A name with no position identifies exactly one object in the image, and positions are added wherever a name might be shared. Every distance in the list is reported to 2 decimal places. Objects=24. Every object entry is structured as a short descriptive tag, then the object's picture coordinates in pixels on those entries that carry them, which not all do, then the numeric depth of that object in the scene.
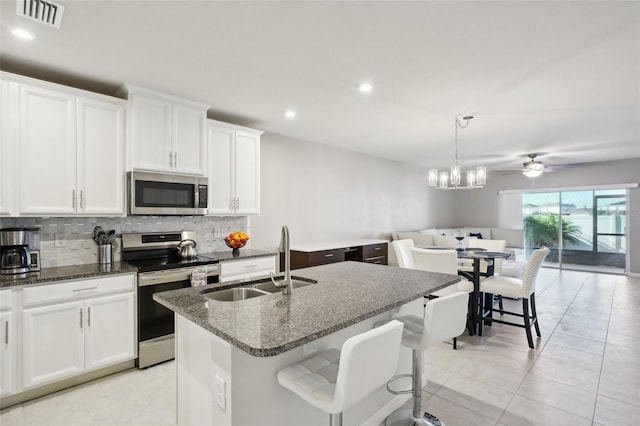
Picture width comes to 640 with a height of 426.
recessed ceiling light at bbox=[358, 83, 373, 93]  2.92
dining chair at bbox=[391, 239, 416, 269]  4.26
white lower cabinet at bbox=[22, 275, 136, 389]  2.29
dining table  3.54
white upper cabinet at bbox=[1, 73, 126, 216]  2.43
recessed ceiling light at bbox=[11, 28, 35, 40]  2.03
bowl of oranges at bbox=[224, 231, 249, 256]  3.63
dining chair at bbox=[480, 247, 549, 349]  3.34
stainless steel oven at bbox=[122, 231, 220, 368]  2.76
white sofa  6.02
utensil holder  2.92
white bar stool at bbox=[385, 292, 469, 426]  1.76
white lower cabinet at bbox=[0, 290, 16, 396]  2.18
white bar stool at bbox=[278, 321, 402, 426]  1.22
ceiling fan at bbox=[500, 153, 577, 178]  5.93
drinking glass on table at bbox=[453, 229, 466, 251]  4.29
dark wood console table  4.30
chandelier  4.11
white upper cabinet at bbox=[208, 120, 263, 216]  3.55
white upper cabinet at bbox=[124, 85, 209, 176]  2.90
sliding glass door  7.13
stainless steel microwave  2.93
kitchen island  1.29
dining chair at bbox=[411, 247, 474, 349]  3.45
